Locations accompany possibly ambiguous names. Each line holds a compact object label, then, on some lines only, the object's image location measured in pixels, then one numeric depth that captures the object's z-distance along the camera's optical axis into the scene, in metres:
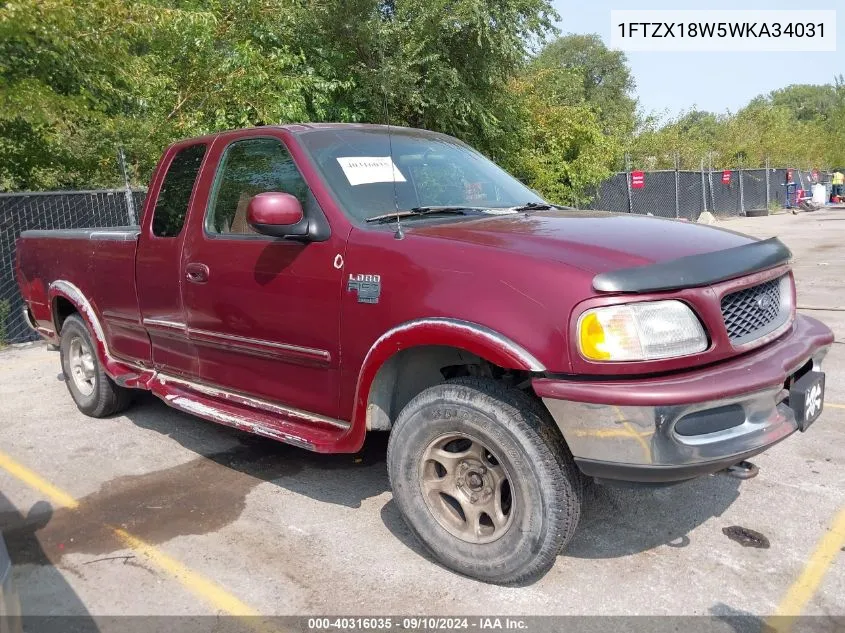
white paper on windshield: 3.68
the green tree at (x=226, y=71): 8.09
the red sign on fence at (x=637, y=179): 21.27
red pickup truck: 2.65
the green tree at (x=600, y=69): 51.94
